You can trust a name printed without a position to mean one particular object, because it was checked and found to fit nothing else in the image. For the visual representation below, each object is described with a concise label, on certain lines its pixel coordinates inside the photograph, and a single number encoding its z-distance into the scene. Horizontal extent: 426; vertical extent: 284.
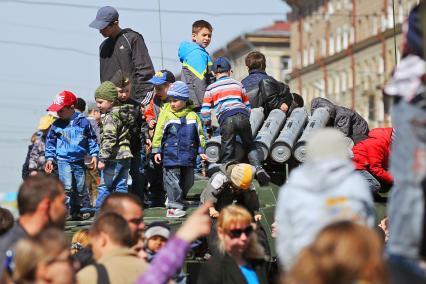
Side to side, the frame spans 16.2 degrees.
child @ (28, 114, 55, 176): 19.06
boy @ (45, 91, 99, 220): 15.69
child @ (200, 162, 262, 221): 13.66
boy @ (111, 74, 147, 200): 15.82
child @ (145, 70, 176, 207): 16.67
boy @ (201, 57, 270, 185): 15.68
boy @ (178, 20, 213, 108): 17.44
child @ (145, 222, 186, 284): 10.48
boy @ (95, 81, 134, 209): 15.50
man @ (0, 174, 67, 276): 9.02
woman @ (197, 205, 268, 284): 10.30
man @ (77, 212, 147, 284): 8.91
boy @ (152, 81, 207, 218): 15.18
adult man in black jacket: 17.00
